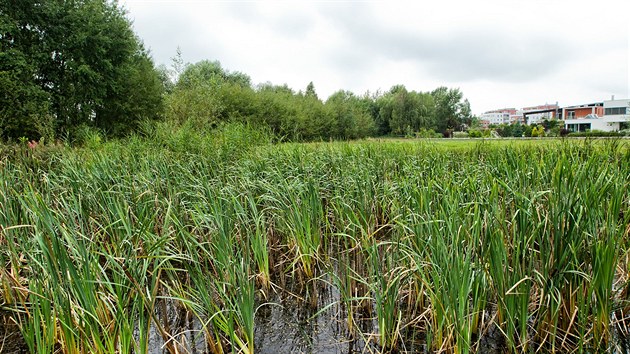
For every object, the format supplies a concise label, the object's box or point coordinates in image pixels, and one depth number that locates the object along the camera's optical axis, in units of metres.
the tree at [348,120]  33.44
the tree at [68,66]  18.67
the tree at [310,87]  48.71
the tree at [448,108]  65.81
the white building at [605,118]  57.62
